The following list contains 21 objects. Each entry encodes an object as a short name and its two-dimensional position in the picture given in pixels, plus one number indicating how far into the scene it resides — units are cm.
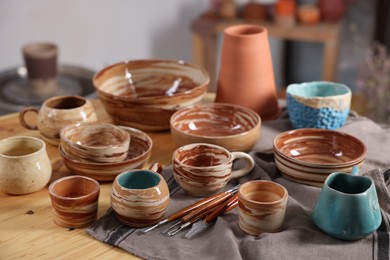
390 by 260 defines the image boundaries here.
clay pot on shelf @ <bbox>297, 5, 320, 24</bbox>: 310
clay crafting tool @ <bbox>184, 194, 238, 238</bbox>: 140
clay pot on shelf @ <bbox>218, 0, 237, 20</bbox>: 321
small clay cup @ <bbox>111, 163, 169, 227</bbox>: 139
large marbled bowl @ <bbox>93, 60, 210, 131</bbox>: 171
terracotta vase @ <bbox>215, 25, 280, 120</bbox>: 179
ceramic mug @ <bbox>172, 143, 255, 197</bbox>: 147
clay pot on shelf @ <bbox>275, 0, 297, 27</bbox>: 307
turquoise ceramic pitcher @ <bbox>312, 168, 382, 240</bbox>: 135
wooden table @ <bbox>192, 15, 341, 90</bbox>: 305
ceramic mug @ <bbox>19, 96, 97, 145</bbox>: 165
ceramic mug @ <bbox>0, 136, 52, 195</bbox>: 148
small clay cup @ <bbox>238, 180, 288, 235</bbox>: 137
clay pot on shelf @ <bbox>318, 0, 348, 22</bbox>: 315
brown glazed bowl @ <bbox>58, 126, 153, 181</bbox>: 152
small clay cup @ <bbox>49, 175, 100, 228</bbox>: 140
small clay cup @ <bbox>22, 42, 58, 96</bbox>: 236
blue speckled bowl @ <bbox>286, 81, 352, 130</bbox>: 171
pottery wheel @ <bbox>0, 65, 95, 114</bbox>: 236
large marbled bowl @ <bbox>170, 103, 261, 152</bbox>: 168
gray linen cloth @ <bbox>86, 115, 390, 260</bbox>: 134
